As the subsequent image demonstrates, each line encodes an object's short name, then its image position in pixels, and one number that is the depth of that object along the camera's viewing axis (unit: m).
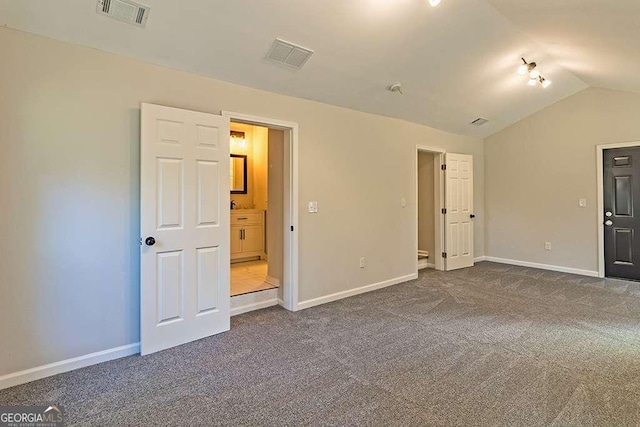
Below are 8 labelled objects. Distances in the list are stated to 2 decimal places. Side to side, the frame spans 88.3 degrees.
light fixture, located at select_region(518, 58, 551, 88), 4.11
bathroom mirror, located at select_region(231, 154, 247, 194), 6.26
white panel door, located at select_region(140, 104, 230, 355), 2.71
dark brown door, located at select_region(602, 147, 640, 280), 4.83
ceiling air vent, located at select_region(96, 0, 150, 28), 2.26
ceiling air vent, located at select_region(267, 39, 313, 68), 2.94
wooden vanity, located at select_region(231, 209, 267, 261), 5.75
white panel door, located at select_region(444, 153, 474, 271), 5.68
